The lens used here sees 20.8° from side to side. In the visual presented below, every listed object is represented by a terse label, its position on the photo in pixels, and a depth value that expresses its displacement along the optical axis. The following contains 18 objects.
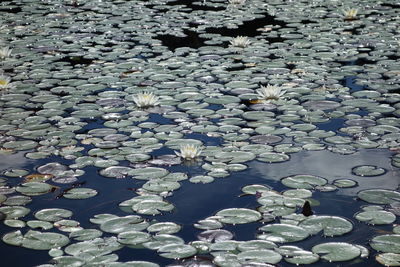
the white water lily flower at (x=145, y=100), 8.49
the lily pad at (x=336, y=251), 5.00
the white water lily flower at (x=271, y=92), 8.64
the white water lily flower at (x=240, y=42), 11.36
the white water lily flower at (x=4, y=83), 9.43
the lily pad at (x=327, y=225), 5.41
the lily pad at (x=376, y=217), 5.57
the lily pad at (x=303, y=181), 6.28
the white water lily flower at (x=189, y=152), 6.88
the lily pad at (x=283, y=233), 5.27
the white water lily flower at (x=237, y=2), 15.35
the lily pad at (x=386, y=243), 5.14
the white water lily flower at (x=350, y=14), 13.45
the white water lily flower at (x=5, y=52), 10.89
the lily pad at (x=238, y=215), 5.63
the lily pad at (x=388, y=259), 4.94
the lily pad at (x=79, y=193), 6.19
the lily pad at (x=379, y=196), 5.96
